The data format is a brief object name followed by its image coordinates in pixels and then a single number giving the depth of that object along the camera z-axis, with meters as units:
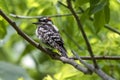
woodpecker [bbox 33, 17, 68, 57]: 6.15
